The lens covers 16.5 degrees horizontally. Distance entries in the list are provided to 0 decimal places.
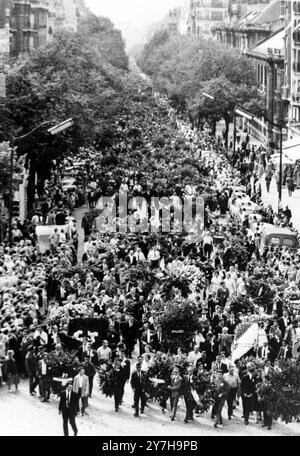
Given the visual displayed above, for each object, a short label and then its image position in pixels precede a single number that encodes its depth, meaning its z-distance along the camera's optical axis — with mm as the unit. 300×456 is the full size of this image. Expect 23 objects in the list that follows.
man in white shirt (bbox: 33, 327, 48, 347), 24375
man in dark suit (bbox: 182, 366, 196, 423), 22156
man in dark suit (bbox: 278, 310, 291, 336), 26734
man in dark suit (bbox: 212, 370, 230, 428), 22016
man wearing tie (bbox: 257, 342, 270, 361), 25434
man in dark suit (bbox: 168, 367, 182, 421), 22297
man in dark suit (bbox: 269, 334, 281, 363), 24938
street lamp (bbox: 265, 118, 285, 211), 52516
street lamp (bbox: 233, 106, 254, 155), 57481
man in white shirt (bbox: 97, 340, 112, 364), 23547
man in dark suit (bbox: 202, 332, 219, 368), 25016
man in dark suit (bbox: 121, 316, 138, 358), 26375
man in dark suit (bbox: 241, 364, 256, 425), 22047
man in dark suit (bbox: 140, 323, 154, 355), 25766
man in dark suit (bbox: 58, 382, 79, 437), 20688
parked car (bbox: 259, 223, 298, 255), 38656
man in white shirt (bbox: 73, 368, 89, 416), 21531
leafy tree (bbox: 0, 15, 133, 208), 50594
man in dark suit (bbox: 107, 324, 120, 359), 25375
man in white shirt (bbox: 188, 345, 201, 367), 23823
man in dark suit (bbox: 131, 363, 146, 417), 22516
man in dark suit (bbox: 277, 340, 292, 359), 24077
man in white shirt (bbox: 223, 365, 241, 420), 22219
